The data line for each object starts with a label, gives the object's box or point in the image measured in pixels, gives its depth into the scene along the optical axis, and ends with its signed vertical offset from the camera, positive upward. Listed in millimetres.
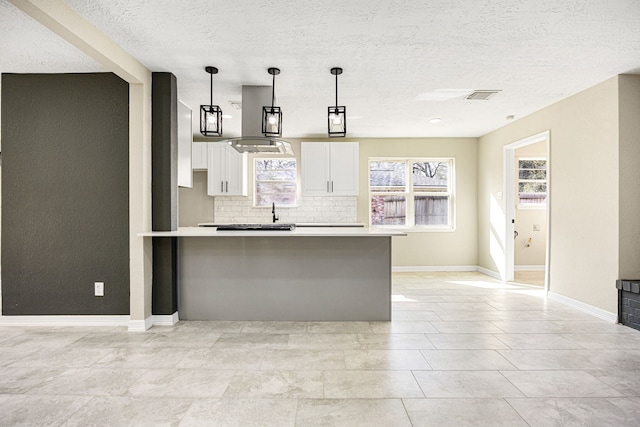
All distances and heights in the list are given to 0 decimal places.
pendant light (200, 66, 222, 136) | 3342 +914
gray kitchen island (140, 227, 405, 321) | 3541 -671
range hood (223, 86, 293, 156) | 3721 +1048
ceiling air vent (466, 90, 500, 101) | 3969 +1346
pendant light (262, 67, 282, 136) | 3400 +893
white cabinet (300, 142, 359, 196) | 6090 +748
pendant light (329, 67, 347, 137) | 3330 +863
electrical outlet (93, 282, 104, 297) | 3414 -739
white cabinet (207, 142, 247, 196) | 6020 +675
